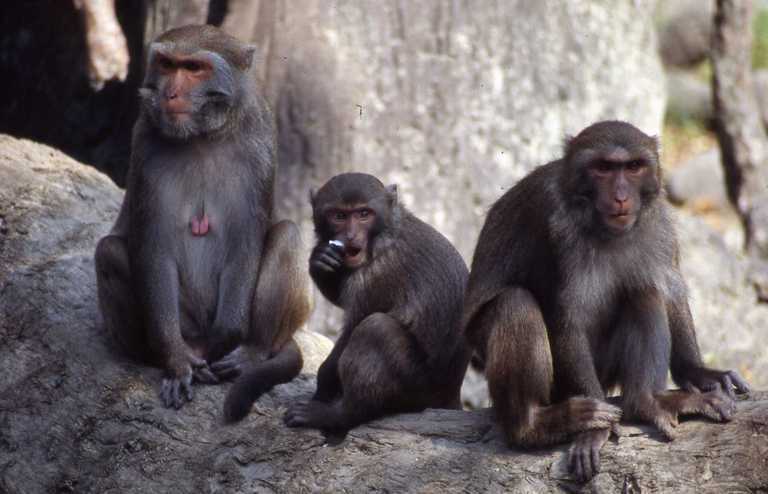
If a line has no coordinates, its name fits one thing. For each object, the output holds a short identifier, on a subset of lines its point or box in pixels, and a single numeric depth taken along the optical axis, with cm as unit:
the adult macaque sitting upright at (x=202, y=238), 1473
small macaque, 1359
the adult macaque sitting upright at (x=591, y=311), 1215
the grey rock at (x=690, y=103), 4247
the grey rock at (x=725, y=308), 2820
